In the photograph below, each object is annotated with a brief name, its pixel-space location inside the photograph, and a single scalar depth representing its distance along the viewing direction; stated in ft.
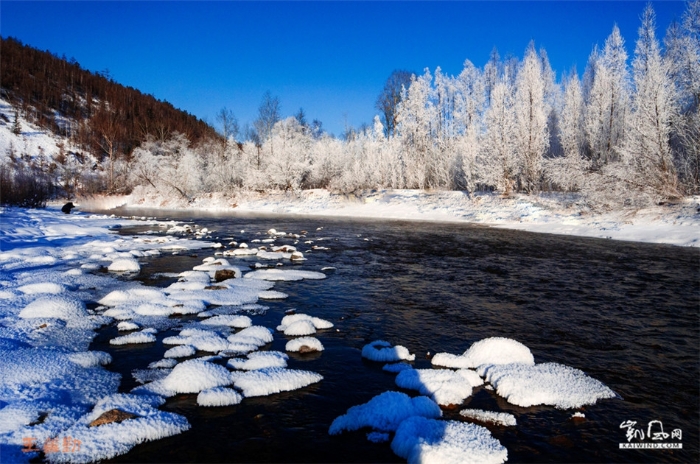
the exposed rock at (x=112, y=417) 9.91
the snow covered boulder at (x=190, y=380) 11.98
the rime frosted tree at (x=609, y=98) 94.02
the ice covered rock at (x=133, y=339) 15.72
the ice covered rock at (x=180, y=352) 14.52
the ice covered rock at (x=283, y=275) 28.73
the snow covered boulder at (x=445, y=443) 8.96
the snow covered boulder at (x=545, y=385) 11.96
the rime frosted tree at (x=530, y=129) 86.63
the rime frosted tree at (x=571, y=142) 65.41
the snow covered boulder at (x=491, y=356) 14.29
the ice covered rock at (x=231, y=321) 18.24
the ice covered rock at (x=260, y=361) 13.76
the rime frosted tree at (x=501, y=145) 89.97
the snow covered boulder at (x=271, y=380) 12.21
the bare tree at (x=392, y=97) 156.97
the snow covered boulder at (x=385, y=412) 10.41
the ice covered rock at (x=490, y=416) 10.77
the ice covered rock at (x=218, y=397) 11.34
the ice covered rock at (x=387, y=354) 14.97
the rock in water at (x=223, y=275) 27.56
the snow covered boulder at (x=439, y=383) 11.89
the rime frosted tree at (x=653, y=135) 58.08
